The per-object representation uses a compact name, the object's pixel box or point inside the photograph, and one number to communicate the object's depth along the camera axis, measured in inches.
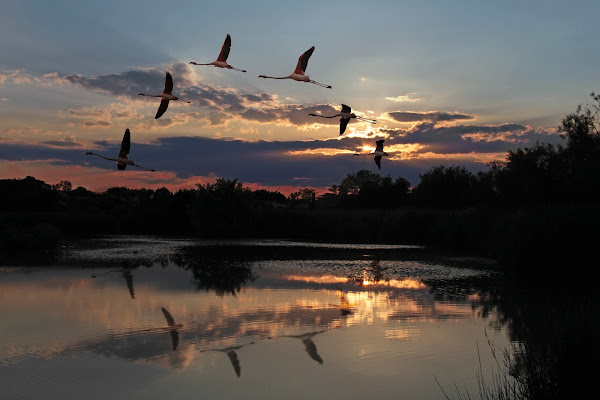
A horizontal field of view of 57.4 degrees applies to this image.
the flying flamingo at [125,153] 414.0
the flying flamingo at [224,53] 361.1
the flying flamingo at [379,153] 433.1
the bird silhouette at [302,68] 365.4
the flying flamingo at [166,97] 369.6
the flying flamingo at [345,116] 399.2
